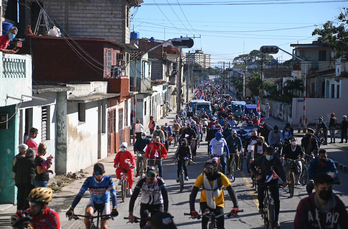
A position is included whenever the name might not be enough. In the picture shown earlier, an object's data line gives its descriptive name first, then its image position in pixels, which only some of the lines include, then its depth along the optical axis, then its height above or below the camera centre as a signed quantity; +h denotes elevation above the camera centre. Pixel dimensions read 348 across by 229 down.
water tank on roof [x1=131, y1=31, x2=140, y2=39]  36.71 +4.59
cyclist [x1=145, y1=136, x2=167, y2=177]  15.13 -1.88
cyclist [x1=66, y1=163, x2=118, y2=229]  8.08 -1.68
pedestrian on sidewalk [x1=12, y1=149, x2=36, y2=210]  9.93 -1.71
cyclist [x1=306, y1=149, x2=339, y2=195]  10.24 -1.54
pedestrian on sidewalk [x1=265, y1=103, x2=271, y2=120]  52.82 -1.77
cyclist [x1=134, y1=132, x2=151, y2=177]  16.88 -1.78
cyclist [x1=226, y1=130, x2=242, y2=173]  16.56 -1.72
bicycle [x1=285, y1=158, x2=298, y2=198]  13.30 -2.28
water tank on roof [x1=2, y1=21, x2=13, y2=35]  16.45 +2.33
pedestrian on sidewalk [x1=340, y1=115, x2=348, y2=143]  28.55 -2.00
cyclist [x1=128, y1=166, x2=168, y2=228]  8.00 -1.70
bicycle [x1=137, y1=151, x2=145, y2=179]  17.10 -2.49
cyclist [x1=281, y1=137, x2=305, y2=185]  14.12 -1.81
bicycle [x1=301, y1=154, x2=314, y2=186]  14.98 -2.40
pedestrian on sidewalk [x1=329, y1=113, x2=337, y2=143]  28.12 -1.81
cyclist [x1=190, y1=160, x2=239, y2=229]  7.89 -1.61
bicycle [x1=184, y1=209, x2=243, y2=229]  7.65 -2.00
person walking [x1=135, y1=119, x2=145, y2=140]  26.35 -1.96
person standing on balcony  11.84 +1.40
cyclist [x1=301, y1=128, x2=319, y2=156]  14.78 -1.54
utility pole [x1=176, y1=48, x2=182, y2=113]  45.60 +0.10
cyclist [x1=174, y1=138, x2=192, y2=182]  14.82 -1.93
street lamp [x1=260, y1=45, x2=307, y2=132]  31.86 +3.12
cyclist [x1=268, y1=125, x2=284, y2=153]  17.28 -1.63
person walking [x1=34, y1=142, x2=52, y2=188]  9.86 -1.62
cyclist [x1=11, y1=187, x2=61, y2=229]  5.77 -1.48
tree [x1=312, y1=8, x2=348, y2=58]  27.69 +3.60
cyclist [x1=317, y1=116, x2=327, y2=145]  27.83 -1.82
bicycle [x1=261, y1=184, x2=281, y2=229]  9.15 -2.31
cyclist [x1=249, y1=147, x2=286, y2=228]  9.91 -1.60
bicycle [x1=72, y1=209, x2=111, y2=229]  7.60 -2.06
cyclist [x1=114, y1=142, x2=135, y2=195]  13.48 -1.98
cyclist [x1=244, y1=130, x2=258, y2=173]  15.87 -1.71
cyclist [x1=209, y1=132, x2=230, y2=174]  15.27 -1.81
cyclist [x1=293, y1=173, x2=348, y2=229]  5.64 -1.36
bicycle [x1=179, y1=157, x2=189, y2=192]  14.38 -2.57
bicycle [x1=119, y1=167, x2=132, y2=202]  13.39 -2.59
